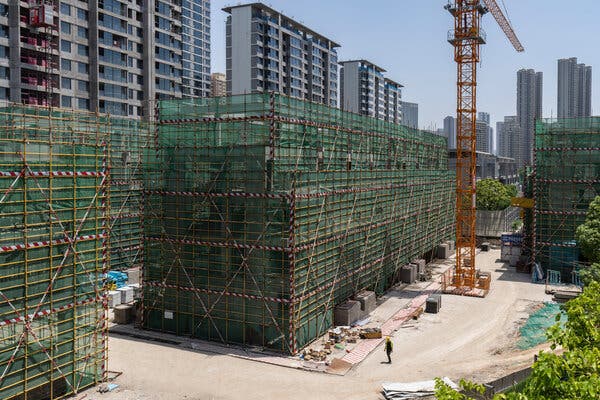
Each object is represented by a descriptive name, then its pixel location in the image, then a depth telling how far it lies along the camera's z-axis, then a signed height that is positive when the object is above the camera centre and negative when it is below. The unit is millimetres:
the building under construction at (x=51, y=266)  19688 -3782
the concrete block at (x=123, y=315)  33031 -8810
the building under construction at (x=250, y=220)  27828 -2806
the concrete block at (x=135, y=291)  37812 -8461
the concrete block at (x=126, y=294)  37394 -8606
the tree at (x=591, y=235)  37000 -4617
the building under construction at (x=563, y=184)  46125 -1426
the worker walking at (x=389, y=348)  27016 -8861
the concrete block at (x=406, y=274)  45094 -8734
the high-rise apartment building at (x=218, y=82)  145775 +23920
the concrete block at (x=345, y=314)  32250 -8641
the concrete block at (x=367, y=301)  34750 -8561
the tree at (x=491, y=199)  81312 -4662
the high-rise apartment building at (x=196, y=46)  143500 +33445
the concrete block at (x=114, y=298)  36625 -8709
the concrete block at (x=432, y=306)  36884 -9290
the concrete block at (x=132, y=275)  41906 -8187
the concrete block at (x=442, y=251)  57375 -8782
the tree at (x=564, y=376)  9688 -3876
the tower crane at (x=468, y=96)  43347 +5727
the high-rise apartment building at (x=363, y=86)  148750 +22711
